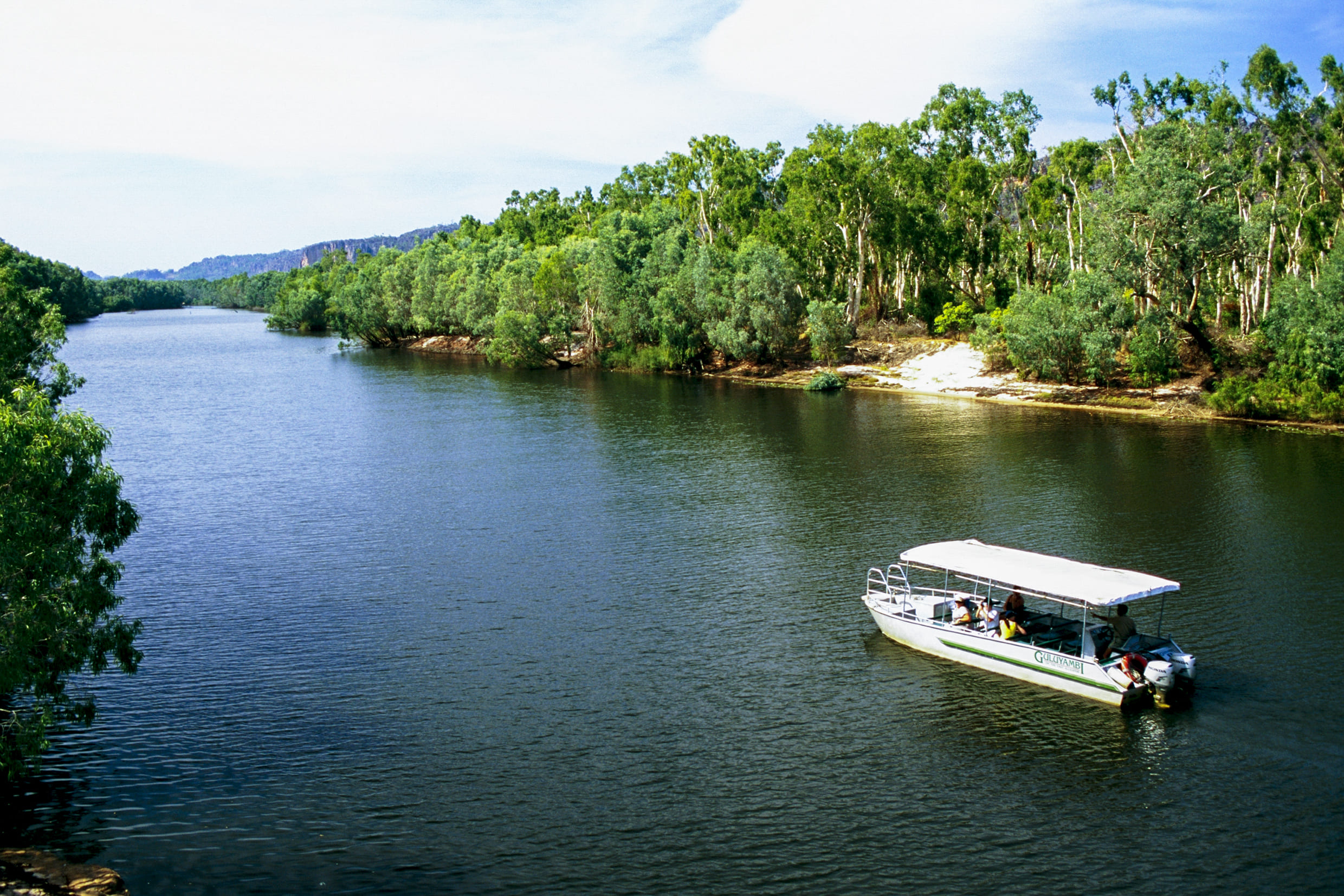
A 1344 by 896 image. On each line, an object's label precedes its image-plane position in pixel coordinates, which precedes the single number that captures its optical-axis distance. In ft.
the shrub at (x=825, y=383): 313.12
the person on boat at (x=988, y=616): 98.89
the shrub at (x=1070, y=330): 247.29
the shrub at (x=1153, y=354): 242.37
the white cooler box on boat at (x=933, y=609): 104.58
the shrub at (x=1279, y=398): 209.87
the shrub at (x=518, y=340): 389.80
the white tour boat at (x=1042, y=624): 88.22
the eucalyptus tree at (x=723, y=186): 402.72
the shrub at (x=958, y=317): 340.39
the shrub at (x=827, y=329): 326.85
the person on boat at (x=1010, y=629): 95.86
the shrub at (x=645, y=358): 367.04
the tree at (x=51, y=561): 66.49
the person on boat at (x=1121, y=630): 91.66
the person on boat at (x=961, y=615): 100.07
